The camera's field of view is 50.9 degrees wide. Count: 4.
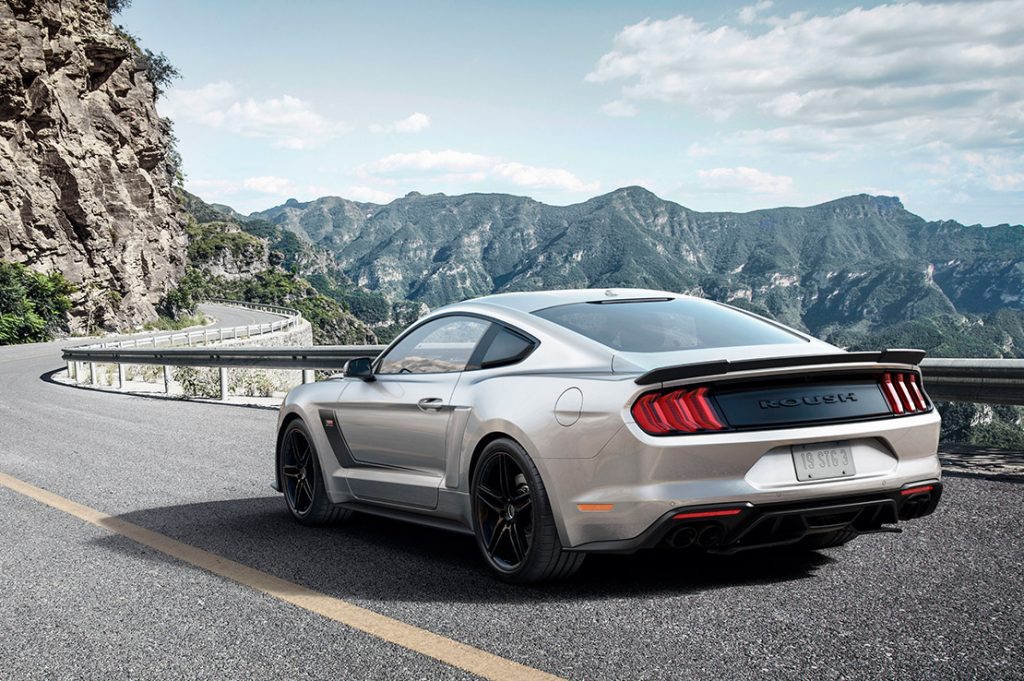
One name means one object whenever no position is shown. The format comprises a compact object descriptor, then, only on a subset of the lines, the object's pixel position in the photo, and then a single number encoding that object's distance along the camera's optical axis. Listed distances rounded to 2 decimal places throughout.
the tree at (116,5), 73.93
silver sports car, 4.45
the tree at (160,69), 83.91
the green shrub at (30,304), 49.62
